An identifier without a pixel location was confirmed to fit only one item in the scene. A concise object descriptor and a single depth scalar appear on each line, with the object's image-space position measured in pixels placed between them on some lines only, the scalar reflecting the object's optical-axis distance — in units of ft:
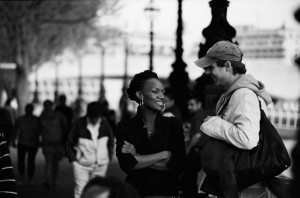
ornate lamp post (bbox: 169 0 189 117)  55.47
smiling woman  17.07
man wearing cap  14.56
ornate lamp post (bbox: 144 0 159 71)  81.35
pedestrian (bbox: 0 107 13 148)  57.48
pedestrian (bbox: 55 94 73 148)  62.08
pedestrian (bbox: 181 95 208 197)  35.68
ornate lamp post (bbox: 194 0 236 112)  29.09
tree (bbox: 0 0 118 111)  110.63
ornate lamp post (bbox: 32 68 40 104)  135.67
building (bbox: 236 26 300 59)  530.27
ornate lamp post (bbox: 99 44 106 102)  151.06
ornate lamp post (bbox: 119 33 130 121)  67.59
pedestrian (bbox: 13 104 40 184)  48.03
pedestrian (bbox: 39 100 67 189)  46.44
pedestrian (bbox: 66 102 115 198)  34.19
